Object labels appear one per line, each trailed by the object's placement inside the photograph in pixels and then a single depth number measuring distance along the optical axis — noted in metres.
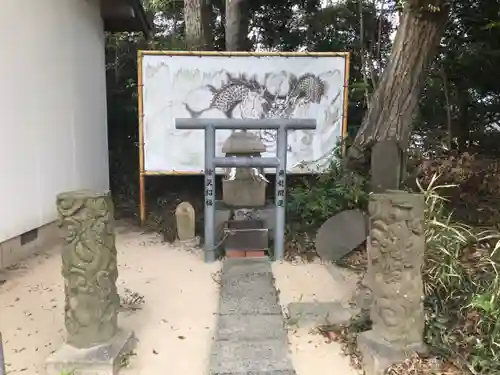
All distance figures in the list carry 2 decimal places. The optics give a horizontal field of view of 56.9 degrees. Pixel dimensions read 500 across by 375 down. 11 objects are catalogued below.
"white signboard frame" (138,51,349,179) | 6.65
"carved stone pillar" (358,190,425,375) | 2.82
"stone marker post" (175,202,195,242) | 6.23
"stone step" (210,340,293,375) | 2.91
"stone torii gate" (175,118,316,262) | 5.01
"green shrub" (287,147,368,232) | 5.48
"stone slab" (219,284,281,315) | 3.79
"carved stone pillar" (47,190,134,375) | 2.82
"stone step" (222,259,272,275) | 4.76
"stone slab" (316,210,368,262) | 5.14
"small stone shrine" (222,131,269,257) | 5.34
